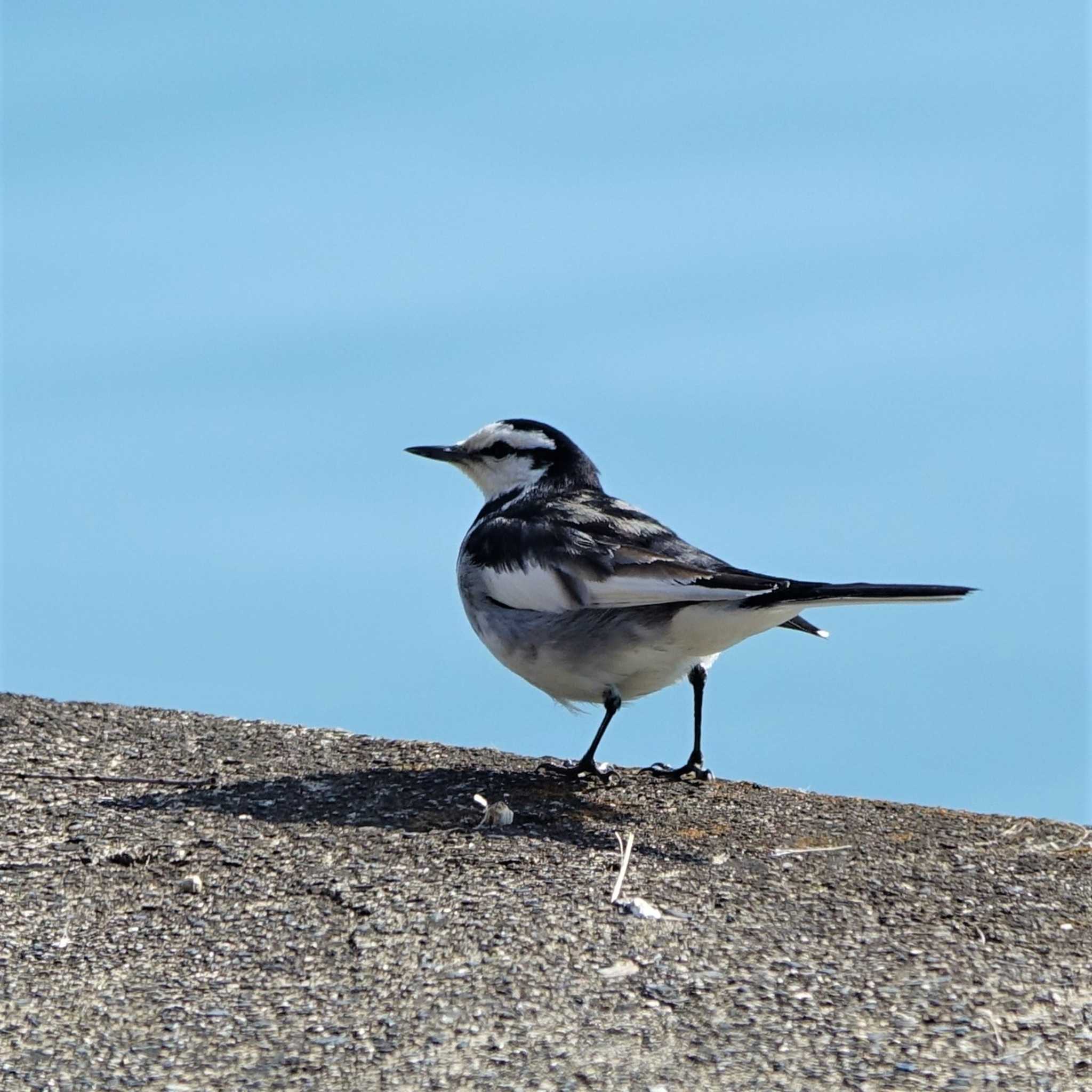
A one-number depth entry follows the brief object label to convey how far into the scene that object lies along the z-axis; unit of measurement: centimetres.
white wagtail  1330
